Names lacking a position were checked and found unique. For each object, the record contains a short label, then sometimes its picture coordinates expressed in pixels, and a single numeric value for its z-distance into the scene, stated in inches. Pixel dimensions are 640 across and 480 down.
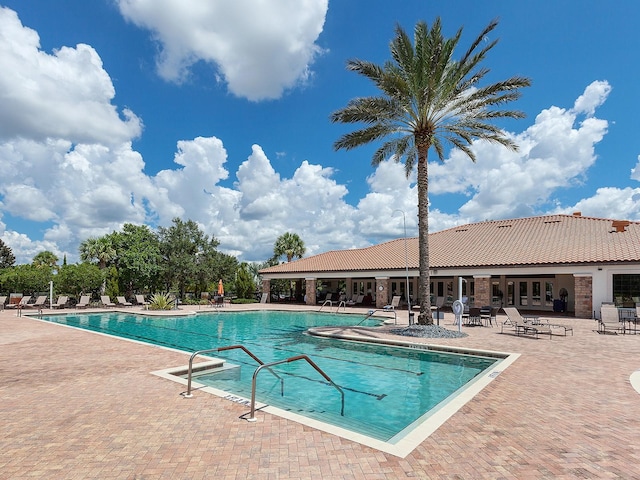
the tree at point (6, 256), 2281.0
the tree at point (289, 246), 2019.1
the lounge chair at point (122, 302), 1188.9
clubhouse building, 845.2
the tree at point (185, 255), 1467.8
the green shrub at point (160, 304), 1050.7
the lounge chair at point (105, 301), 1152.8
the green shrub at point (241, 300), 1378.6
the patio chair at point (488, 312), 727.8
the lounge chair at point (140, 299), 1221.0
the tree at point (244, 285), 1443.2
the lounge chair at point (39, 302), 1068.2
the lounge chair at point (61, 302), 1091.8
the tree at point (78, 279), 1203.2
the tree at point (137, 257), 1362.0
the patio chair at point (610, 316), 617.6
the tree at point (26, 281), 1182.9
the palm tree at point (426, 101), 577.3
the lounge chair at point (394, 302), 990.4
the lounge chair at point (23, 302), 1041.7
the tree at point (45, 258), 2253.7
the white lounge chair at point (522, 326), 569.3
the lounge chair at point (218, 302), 1198.9
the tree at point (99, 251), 1435.8
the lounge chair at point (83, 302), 1097.9
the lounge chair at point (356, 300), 1251.2
